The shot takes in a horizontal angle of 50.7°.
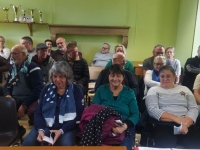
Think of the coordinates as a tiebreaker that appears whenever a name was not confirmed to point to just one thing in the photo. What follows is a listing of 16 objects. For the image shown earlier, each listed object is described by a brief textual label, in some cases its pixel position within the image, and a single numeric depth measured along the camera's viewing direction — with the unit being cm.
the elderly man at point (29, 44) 411
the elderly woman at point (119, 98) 195
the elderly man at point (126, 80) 248
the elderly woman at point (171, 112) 191
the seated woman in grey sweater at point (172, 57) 395
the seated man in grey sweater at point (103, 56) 470
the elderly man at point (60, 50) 386
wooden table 124
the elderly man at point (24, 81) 238
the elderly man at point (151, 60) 377
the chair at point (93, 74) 349
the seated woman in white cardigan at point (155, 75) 293
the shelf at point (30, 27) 471
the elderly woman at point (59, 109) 178
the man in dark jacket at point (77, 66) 308
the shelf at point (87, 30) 473
